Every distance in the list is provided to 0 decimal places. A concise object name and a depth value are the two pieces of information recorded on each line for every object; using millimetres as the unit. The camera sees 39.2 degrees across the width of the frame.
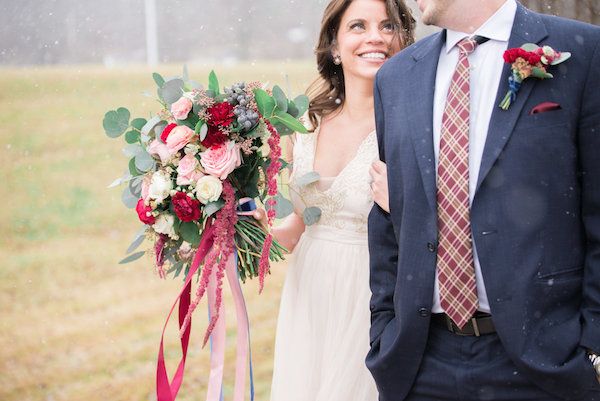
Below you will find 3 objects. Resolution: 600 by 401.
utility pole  11797
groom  2152
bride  3107
